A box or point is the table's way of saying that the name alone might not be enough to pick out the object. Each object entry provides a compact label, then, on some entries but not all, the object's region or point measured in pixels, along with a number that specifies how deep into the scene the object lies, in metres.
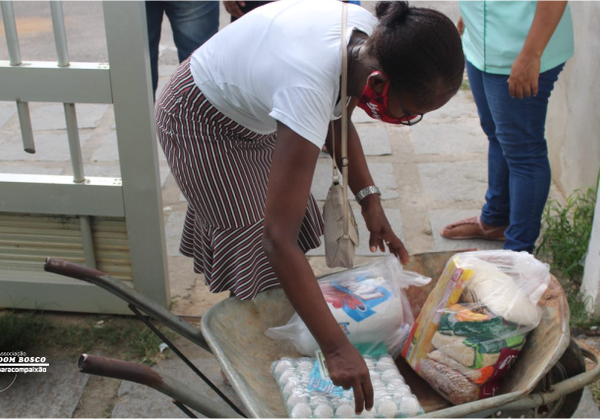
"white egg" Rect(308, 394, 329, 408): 1.76
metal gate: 2.59
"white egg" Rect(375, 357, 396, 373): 1.91
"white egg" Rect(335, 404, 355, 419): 1.74
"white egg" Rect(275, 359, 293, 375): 1.91
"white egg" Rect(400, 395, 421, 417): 1.72
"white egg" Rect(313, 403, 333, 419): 1.72
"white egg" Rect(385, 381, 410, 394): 1.80
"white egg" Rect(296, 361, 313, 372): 1.89
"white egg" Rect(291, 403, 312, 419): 1.73
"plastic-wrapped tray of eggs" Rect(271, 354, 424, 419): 1.73
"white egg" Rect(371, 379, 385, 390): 1.81
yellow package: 1.89
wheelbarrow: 1.56
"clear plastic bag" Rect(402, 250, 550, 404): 1.80
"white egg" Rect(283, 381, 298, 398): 1.81
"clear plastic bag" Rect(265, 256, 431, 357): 1.96
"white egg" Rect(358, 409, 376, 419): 1.73
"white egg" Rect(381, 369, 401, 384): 1.86
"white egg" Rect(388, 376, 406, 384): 1.84
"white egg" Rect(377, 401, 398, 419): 1.72
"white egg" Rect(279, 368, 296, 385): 1.86
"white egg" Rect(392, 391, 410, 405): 1.75
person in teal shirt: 2.71
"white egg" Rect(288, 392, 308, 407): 1.77
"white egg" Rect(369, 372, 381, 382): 1.85
